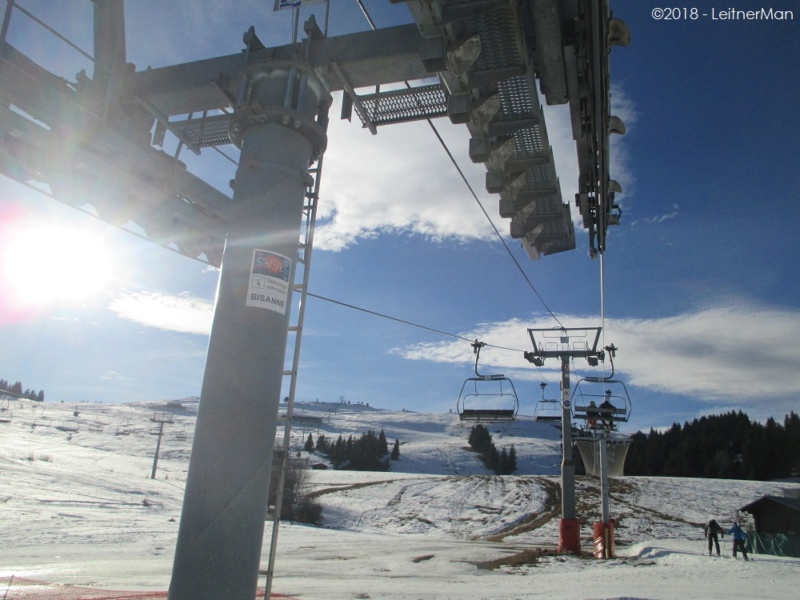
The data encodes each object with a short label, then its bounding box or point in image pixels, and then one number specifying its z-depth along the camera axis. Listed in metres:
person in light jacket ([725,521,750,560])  20.81
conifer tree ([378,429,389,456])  112.69
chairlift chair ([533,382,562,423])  24.22
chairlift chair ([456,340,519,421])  18.25
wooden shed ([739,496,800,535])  33.62
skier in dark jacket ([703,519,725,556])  22.69
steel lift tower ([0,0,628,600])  4.04
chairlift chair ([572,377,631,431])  21.09
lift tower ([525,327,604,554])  23.69
